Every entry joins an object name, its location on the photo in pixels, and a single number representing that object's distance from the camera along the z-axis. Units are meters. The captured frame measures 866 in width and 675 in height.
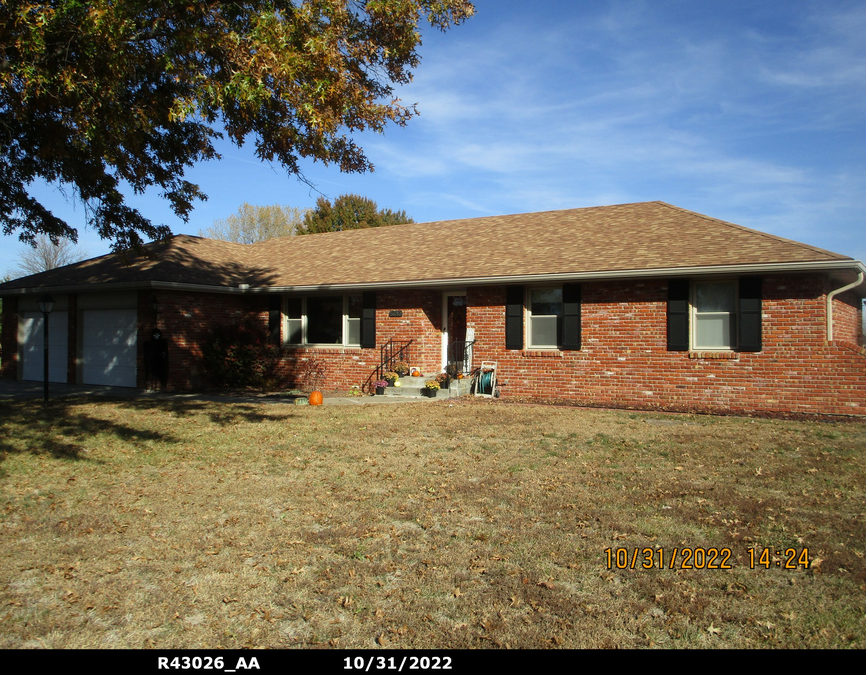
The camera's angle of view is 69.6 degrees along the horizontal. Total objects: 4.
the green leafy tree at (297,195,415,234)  39.53
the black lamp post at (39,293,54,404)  12.49
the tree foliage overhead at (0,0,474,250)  7.48
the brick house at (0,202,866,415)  11.56
